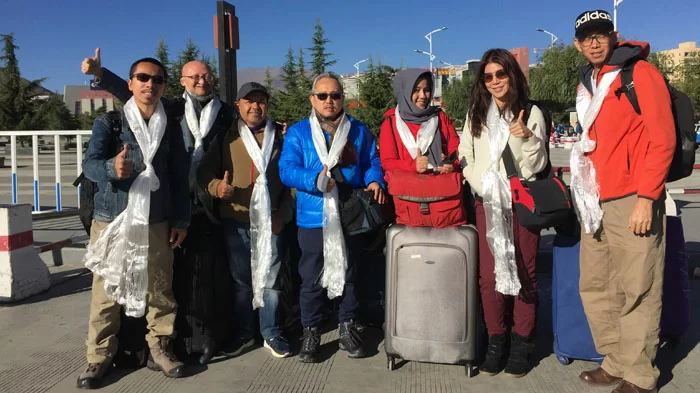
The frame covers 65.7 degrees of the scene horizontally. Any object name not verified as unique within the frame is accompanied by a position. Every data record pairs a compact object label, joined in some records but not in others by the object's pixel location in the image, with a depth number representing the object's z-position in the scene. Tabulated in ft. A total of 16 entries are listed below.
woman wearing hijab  11.75
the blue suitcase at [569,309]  11.57
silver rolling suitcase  11.03
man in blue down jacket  11.78
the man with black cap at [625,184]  9.47
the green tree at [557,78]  149.89
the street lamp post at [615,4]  105.40
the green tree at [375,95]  49.01
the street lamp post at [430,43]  175.28
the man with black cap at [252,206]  11.87
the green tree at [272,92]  98.58
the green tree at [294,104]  86.48
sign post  19.13
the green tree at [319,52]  112.88
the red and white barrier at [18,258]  16.34
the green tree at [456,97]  183.93
